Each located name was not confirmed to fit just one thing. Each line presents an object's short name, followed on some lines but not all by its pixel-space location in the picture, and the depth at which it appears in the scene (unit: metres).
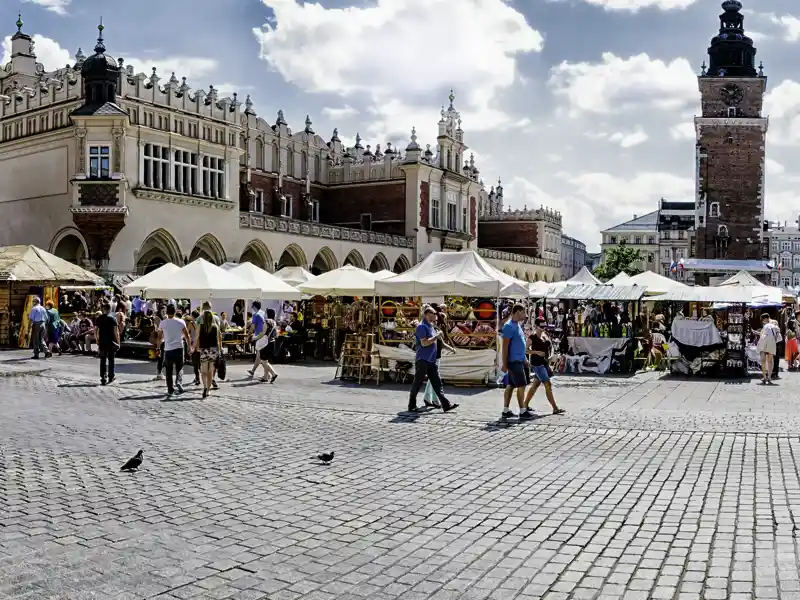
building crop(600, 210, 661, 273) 108.38
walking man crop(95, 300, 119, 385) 16.70
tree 80.57
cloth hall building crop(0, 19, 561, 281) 32.75
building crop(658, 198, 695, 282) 107.00
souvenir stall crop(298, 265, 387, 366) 23.84
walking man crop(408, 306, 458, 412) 13.52
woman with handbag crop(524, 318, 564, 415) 12.83
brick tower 63.44
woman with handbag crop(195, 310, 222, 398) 15.20
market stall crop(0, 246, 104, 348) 26.28
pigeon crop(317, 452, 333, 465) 8.96
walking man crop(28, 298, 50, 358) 23.45
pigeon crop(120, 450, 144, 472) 8.48
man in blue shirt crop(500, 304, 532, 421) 12.55
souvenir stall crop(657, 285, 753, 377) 20.58
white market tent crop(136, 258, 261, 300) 21.31
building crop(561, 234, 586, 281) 104.19
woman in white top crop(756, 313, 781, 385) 18.75
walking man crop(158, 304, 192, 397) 15.33
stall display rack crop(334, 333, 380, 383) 18.19
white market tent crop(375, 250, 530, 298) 18.27
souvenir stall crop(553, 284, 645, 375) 21.55
